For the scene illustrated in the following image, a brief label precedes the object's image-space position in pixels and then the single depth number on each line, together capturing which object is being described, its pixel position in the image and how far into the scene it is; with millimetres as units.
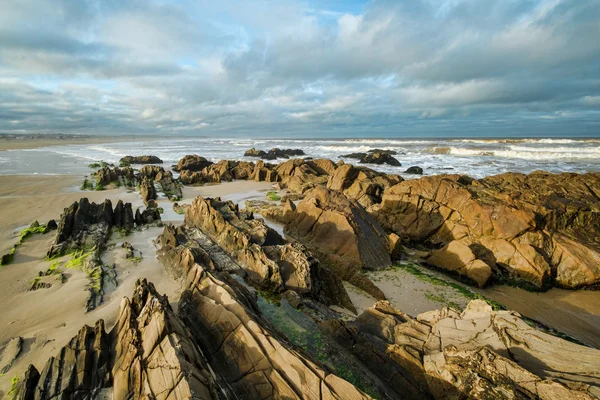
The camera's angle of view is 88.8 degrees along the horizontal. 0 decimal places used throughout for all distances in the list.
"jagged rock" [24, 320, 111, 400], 3947
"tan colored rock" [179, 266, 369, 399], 3656
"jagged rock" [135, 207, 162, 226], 12852
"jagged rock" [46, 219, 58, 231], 11938
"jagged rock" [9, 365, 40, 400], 4023
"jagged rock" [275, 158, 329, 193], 22283
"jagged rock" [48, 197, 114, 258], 10086
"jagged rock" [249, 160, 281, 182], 26016
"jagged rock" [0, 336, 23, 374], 5148
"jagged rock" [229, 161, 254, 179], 27312
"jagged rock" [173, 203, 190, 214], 15569
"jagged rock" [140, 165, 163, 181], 25130
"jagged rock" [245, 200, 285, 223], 14492
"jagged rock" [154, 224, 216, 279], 7969
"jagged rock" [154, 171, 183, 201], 19497
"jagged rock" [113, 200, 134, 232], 12227
